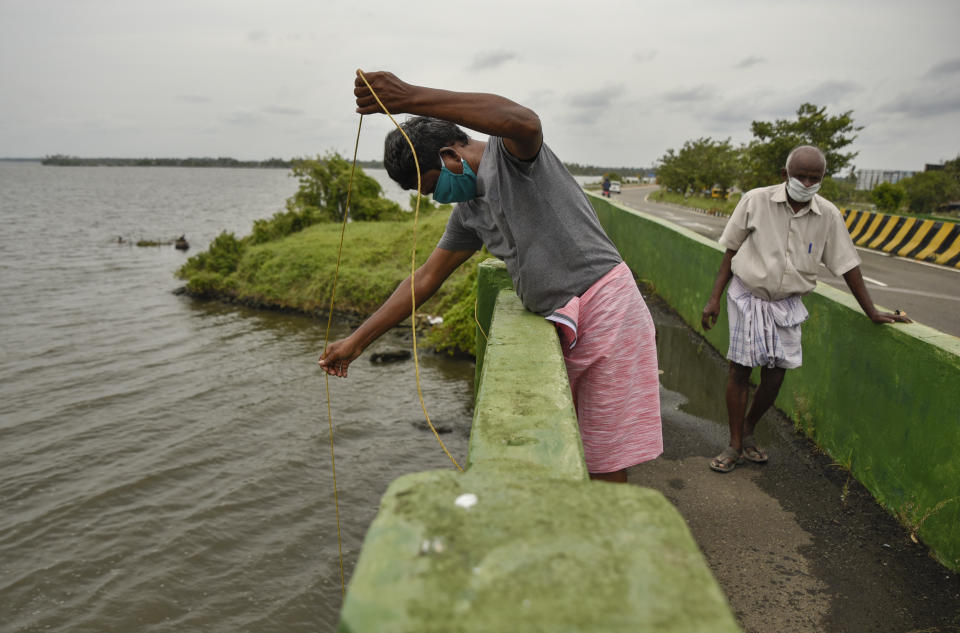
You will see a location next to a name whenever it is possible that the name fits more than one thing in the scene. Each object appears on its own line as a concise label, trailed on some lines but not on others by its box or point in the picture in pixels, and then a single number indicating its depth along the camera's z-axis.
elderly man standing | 3.45
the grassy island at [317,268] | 16.39
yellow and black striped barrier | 12.73
